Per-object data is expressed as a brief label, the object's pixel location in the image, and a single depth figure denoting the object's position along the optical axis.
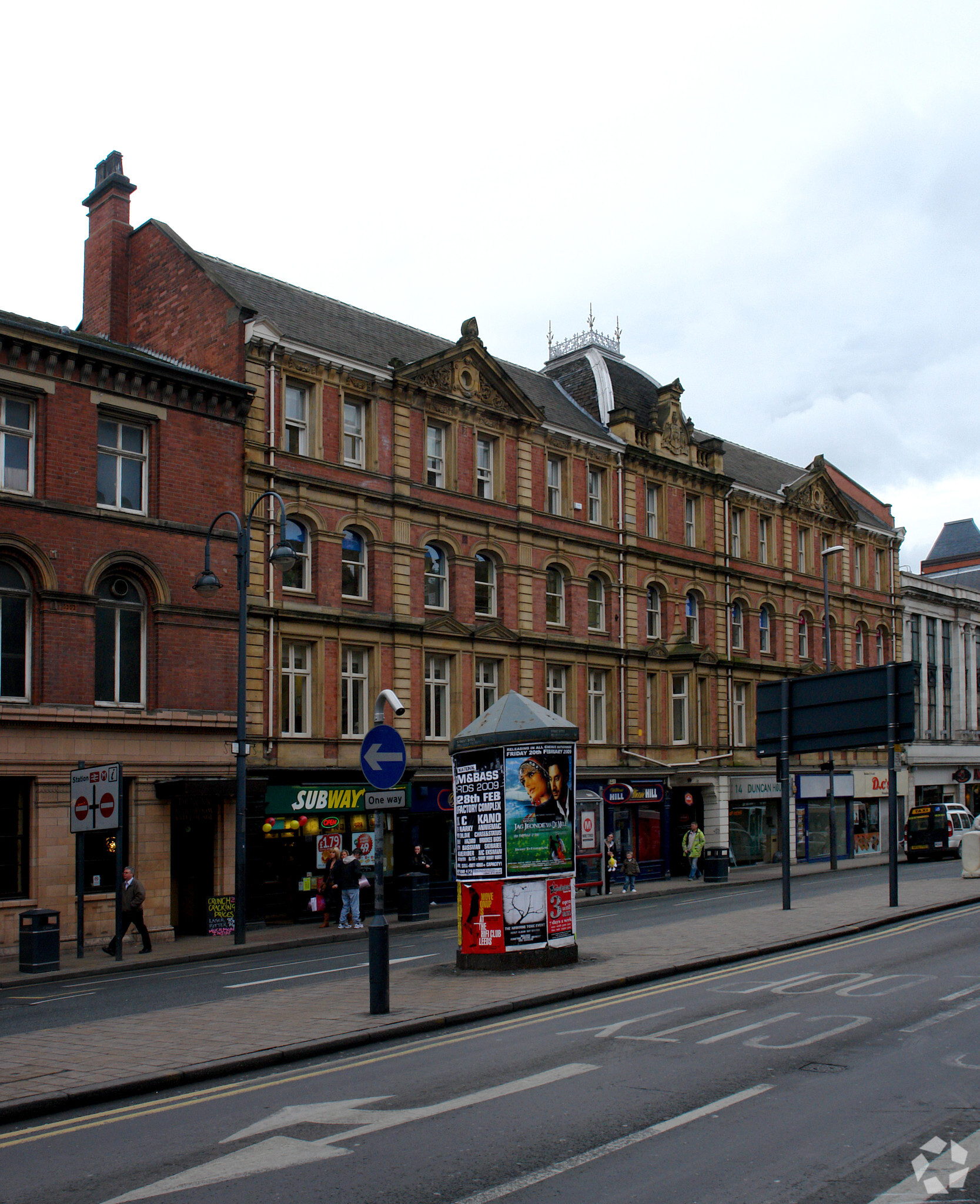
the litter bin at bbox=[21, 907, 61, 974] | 20.31
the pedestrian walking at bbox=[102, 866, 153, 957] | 22.80
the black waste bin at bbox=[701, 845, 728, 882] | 38.09
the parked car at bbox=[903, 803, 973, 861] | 46.09
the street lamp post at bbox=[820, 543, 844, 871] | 41.34
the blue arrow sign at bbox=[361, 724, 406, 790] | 13.59
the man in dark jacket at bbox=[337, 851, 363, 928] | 26.41
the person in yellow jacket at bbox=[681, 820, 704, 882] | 38.72
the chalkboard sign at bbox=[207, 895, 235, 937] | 26.98
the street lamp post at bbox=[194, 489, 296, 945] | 24.22
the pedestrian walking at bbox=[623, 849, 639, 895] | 34.28
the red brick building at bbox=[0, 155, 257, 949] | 23.98
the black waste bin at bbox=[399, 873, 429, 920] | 27.80
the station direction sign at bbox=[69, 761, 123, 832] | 21.09
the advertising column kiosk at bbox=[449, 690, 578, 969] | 16.62
